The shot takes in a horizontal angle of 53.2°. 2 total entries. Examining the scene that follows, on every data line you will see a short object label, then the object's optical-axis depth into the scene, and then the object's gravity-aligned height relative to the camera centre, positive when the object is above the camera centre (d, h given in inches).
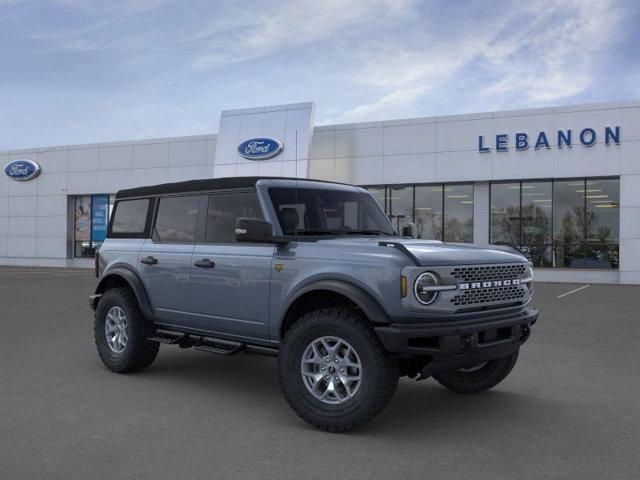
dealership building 893.8 +118.8
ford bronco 179.6 -16.7
